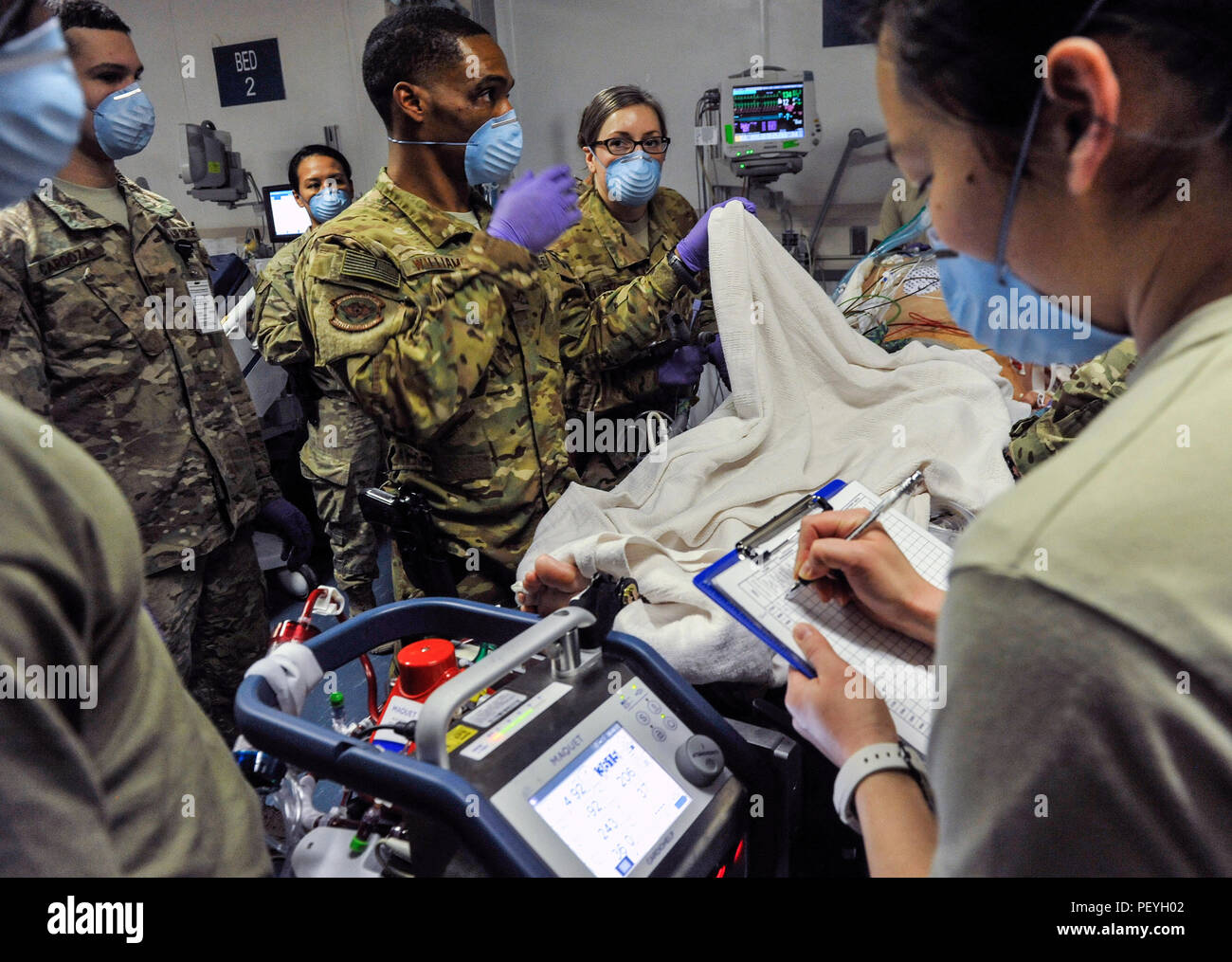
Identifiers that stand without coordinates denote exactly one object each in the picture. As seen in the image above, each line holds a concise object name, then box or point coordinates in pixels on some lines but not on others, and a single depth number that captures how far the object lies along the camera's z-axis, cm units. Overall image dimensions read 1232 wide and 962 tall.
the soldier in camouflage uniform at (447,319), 143
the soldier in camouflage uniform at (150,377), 172
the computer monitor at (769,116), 334
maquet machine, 64
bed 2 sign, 407
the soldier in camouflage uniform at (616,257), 251
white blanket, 113
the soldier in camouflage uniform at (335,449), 283
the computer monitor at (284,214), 409
